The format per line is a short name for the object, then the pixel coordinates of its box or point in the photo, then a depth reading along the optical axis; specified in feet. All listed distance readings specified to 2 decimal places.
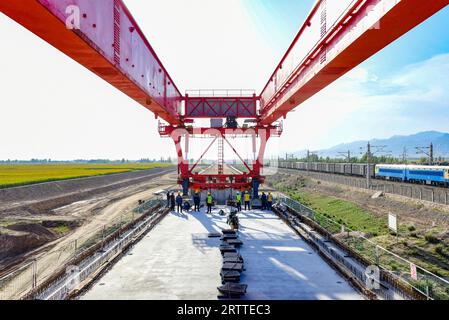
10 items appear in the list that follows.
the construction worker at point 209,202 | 66.49
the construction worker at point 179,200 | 66.95
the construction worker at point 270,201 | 71.00
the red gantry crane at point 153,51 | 21.24
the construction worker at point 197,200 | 69.10
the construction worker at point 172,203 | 69.69
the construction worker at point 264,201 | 71.26
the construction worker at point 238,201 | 68.95
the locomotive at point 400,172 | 125.49
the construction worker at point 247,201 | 70.64
